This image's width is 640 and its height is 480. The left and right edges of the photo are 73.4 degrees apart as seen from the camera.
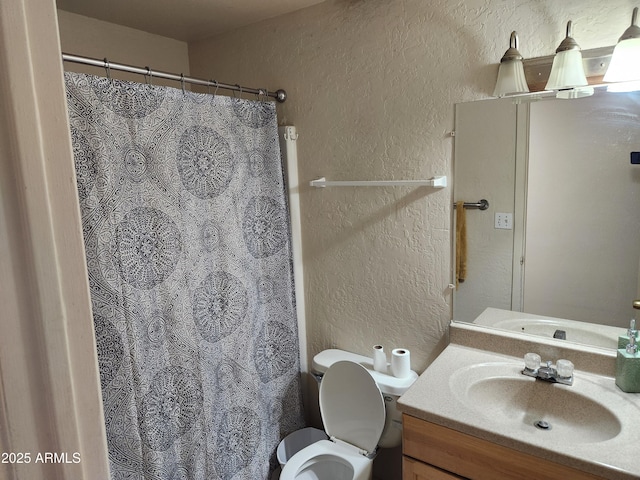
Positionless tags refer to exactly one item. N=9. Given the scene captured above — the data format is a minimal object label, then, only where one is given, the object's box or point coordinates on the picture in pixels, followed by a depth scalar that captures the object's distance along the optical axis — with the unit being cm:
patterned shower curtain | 142
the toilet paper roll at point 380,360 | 191
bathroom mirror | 142
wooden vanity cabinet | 115
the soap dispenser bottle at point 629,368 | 133
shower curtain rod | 136
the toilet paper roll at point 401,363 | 182
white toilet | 180
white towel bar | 168
